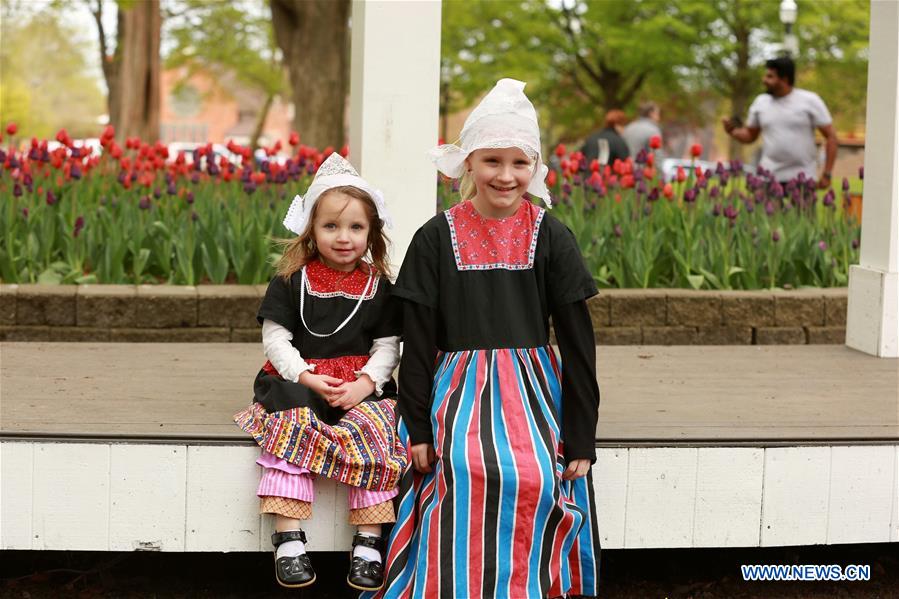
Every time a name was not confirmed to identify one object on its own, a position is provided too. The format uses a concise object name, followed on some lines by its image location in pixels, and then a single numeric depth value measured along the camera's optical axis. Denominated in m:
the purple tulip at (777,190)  7.66
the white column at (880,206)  5.13
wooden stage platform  3.47
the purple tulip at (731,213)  6.75
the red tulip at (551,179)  7.17
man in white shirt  8.30
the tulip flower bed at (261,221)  6.03
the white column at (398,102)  4.35
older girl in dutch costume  3.28
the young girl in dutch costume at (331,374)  3.38
